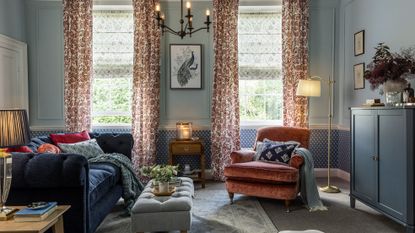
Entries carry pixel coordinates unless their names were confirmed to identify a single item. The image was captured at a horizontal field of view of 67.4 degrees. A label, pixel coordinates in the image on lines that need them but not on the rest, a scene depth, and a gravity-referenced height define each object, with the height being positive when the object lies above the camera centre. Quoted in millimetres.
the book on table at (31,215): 1889 -635
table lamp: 1938 -180
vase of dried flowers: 3338 +377
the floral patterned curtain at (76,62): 5117 +799
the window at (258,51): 5484 +1033
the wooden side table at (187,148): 4809 -592
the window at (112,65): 5402 +787
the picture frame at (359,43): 4797 +1041
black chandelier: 3199 +1038
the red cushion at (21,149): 2950 -376
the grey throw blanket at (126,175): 3736 -807
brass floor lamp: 4621 +301
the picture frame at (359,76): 4797 +524
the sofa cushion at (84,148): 3857 -477
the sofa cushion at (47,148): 3428 -423
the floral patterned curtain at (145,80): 5148 +500
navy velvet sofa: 2422 -582
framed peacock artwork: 5340 +804
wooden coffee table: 1762 -672
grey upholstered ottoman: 2701 -918
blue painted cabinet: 2793 -531
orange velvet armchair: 3773 -840
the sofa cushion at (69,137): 4082 -362
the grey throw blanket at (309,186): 3846 -957
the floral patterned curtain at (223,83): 5203 +446
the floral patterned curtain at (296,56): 5230 +897
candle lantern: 4984 -331
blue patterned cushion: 4098 -577
